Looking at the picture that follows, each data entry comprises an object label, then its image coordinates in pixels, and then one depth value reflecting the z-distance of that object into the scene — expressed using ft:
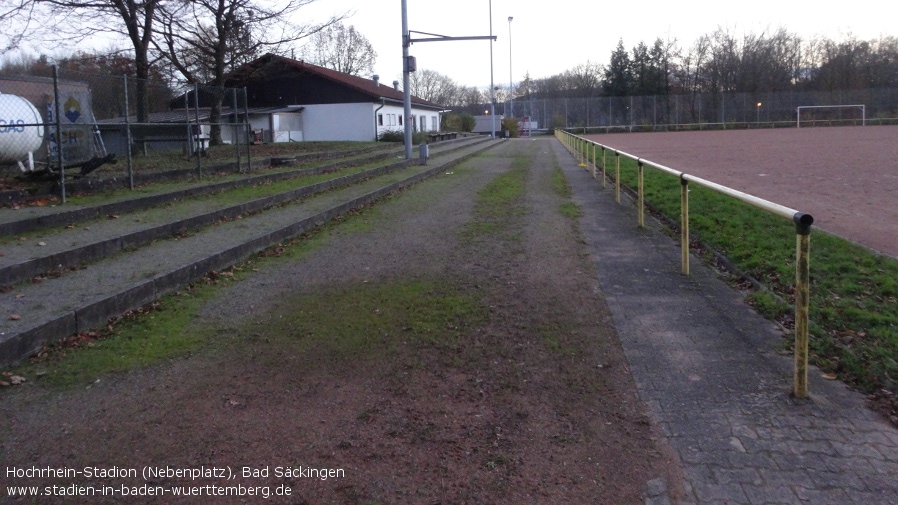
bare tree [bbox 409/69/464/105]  346.91
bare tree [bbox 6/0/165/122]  60.64
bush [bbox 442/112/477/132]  222.07
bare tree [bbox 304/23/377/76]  249.34
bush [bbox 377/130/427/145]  134.59
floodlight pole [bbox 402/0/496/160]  82.69
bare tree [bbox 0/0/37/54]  56.44
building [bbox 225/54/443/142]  152.66
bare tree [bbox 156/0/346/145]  73.54
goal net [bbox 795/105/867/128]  235.40
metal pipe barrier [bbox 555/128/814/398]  14.43
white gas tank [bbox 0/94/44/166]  43.37
